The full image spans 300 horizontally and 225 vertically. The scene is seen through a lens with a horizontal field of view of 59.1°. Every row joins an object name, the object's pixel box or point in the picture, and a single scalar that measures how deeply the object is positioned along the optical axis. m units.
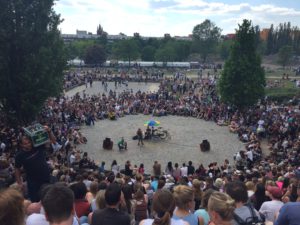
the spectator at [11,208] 2.02
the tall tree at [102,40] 87.51
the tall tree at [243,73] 23.97
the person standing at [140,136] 17.98
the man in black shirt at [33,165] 5.43
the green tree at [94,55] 65.82
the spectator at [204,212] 4.08
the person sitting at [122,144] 17.17
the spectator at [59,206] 2.71
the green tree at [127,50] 64.88
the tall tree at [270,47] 88.90
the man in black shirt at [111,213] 3.35
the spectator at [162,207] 3.36
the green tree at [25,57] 13.92
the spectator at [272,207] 5.14
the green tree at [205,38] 79.73
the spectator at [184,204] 3.71
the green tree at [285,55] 64.79
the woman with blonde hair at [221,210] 2.99
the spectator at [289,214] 3.62
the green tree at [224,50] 74.61
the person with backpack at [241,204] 3.60
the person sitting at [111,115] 23.61
